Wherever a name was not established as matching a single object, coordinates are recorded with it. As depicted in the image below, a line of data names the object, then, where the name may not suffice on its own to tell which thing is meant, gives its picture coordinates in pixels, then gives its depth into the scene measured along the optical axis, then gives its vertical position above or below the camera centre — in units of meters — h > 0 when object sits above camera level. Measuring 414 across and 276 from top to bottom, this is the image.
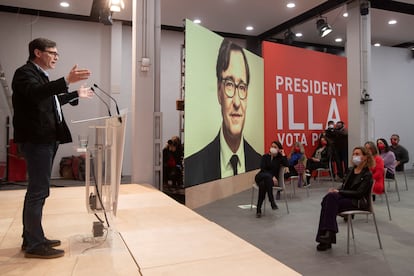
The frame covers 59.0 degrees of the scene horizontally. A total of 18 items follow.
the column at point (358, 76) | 7.91 +1.44
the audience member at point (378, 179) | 5.09 -0.52
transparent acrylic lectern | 2.25 -0.16
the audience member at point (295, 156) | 7.59 -0.30
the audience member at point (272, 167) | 5.59 -0.40
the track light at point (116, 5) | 5.77 +2.21
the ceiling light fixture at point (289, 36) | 9.88 +2.87
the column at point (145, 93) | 6.01 +0.83
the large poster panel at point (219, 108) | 5.66 +0.64
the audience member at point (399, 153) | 8.23 -0.26
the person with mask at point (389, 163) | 6.58 -0.39
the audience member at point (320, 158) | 8.74 -0.39
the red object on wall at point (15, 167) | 8.47 -0.55
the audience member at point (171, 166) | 6.60 -0.42
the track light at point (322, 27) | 8.27 +2.61
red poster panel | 8.84 +1.26
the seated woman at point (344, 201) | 3.76 -0.62
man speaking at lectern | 2.22 +0.11
